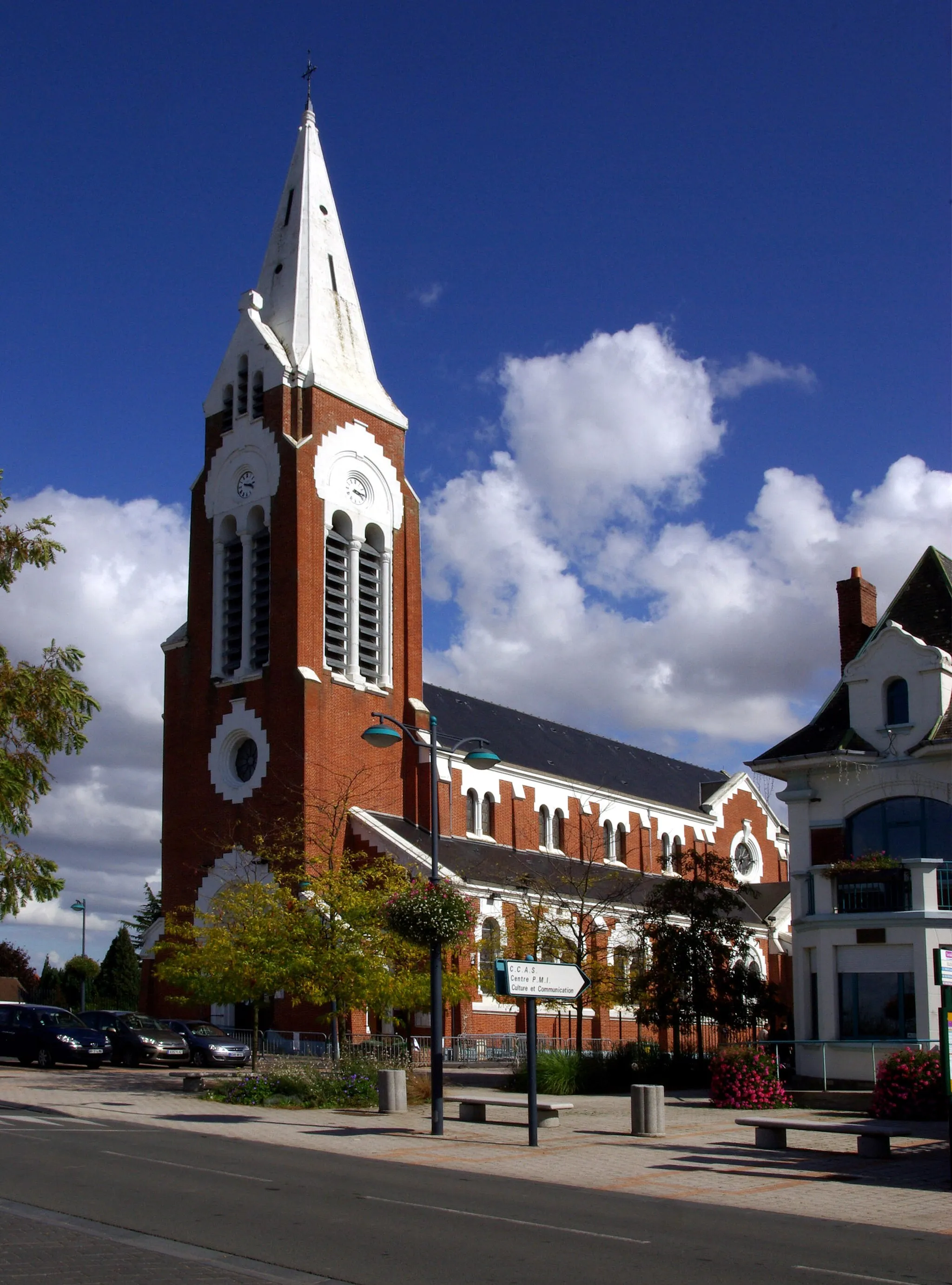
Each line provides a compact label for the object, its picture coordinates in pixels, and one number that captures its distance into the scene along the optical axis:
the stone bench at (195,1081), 26.77
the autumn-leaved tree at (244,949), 27.11
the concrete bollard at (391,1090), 23.02
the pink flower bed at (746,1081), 24.81
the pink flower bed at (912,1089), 22.22
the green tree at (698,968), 31.30
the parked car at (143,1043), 34.22
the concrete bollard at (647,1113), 20.27
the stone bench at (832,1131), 17.17
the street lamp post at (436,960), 20.27
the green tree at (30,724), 25.14
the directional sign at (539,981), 19.28
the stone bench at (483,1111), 21.52
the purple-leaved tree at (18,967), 79.12
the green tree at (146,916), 89.88
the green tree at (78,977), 62.97
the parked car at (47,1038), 33.16
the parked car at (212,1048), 34.66
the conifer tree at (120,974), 73.62
